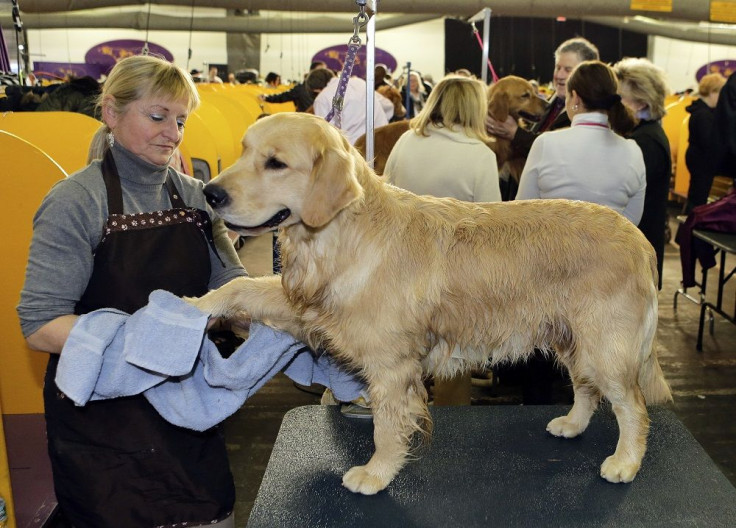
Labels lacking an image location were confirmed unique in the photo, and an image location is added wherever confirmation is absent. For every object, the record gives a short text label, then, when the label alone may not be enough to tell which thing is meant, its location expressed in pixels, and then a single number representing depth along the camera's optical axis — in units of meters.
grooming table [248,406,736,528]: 1.60
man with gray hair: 3.93
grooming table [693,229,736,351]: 4.18
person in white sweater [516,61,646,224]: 3.02
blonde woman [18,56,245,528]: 1.75
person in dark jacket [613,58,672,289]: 3.54
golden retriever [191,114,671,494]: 1.58
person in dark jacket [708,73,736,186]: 4.02
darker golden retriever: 4.14
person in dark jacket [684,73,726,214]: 6.91
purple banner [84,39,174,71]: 21.69
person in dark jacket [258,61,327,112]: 7.78
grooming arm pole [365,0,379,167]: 2.19
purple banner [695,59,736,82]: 19.92
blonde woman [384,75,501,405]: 3.37
